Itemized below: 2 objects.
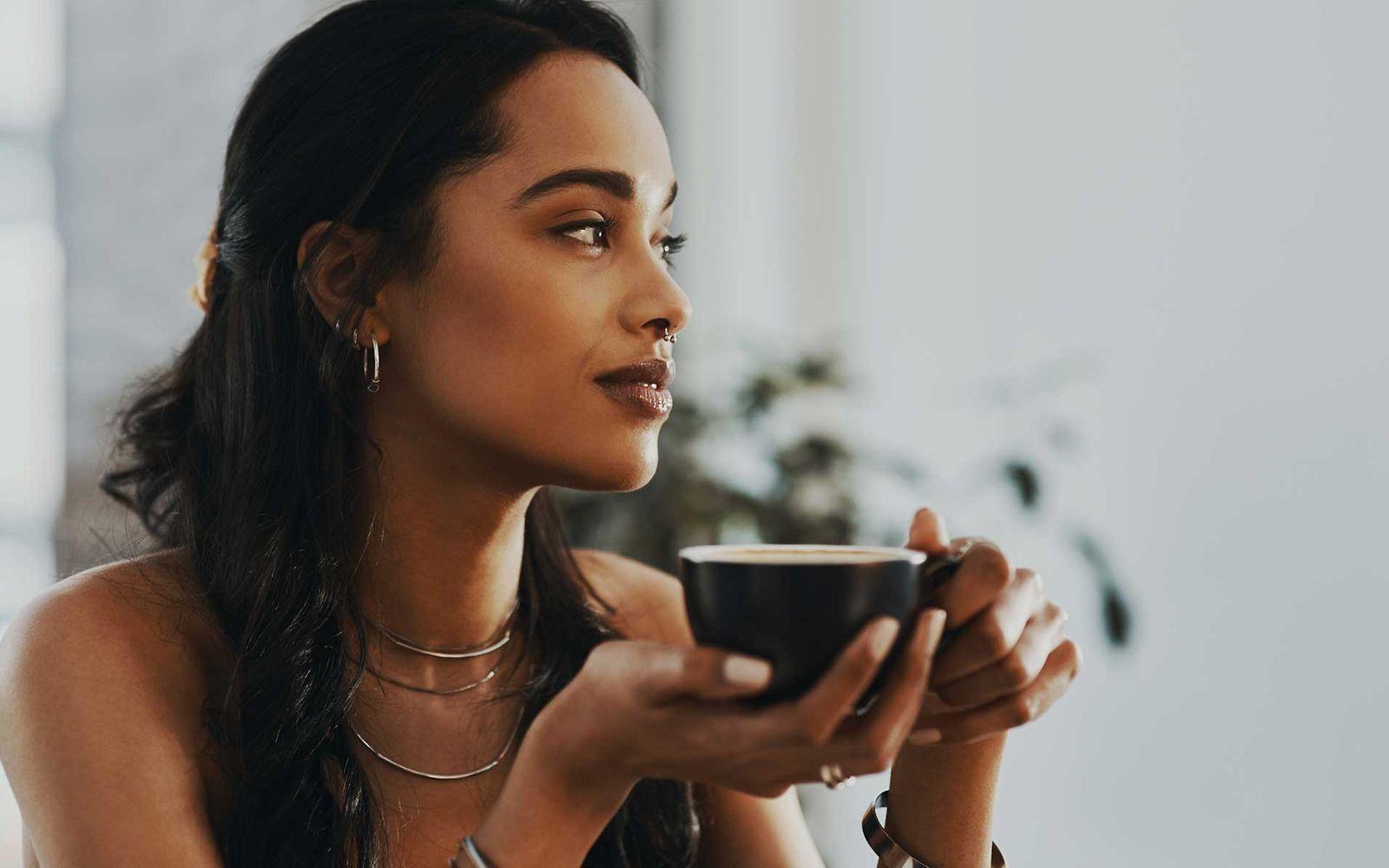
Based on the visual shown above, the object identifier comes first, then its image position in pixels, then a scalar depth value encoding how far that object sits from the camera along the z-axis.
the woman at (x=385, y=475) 1.05
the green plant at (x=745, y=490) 2.06
